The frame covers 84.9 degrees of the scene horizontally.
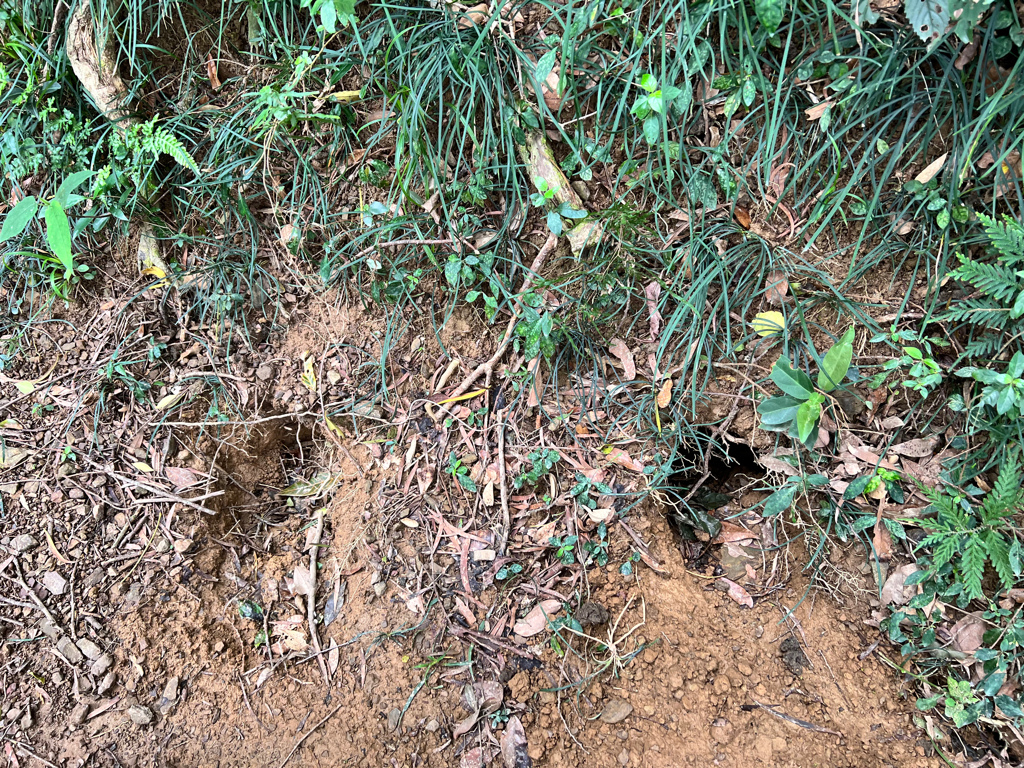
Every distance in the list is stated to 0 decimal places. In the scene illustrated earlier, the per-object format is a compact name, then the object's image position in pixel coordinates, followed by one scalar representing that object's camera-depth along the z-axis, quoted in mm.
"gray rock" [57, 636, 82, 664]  1923
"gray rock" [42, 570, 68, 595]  2004
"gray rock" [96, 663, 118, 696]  1883
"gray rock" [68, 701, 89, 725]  1846
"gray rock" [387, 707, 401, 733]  1803
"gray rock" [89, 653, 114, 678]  1904
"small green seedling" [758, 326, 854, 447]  1629
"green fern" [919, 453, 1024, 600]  1562
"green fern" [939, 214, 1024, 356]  1487
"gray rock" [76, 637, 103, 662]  1923
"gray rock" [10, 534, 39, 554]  2049
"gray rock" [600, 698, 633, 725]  1729
